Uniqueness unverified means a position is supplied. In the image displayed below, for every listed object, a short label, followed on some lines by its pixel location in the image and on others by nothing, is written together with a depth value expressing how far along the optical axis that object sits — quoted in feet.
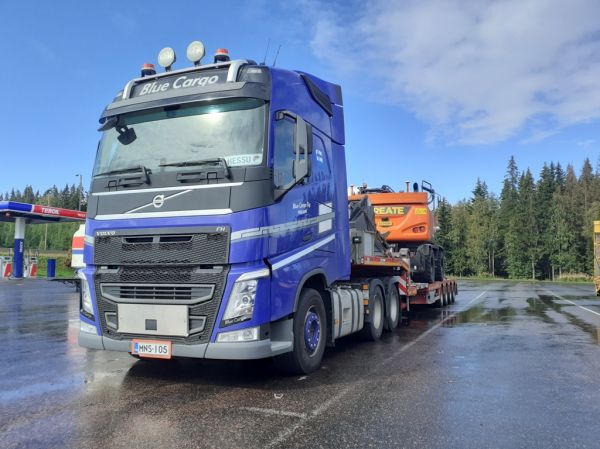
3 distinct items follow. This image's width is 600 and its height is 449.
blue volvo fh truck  16.75
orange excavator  46.19
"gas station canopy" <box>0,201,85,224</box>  84.09
